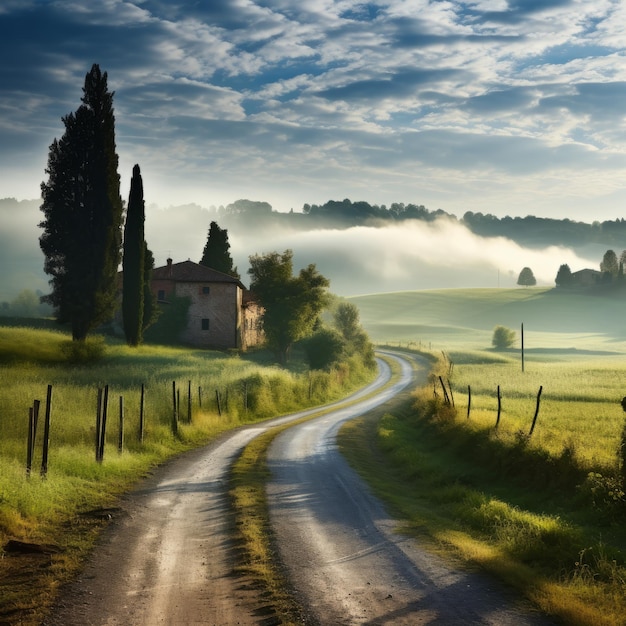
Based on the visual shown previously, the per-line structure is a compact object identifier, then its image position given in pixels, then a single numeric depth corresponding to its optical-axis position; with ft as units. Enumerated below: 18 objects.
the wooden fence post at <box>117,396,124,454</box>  75.17
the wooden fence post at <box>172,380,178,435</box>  93.76
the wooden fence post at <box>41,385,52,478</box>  57.26
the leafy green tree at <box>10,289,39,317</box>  492.95
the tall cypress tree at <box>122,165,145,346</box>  202.49
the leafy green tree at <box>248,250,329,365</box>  228.63
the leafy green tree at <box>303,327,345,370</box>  224.33
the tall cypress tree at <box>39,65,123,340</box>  181.68
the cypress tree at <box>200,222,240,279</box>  278.05
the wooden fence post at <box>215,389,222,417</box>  114.38
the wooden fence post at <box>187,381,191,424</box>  100.38
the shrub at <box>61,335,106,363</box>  163.43
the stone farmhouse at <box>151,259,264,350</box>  243.19
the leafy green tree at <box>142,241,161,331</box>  220.02
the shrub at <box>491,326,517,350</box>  379.18
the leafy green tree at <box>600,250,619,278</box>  638.53
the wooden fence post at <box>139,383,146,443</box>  82.07
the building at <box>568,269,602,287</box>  649.20
